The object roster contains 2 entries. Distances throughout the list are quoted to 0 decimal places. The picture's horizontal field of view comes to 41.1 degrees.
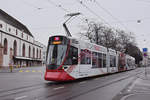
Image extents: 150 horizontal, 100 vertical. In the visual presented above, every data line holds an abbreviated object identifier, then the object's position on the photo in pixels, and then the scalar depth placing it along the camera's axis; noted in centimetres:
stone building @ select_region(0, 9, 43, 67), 5878
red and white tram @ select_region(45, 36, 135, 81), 1355
